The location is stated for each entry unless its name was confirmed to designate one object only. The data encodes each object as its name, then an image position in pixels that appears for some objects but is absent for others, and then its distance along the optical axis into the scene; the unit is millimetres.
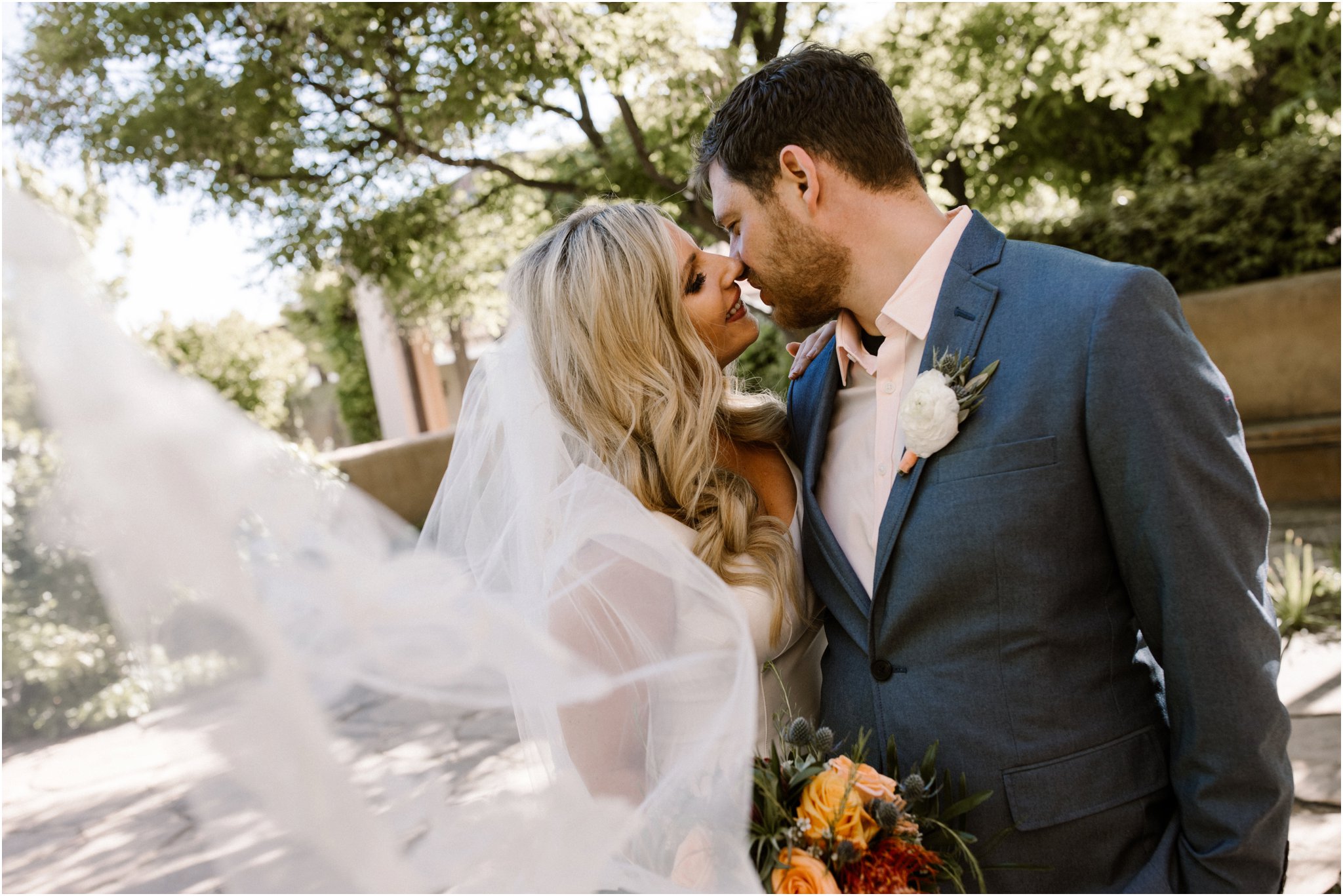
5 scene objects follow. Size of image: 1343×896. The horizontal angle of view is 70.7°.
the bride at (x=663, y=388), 2191
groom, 1610
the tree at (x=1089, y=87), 6859
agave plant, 4867
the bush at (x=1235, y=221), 7820
